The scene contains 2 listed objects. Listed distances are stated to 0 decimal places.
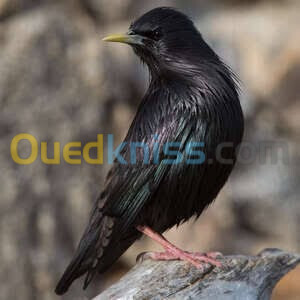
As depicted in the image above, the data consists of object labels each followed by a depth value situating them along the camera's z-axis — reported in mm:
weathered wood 7148
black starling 7430
